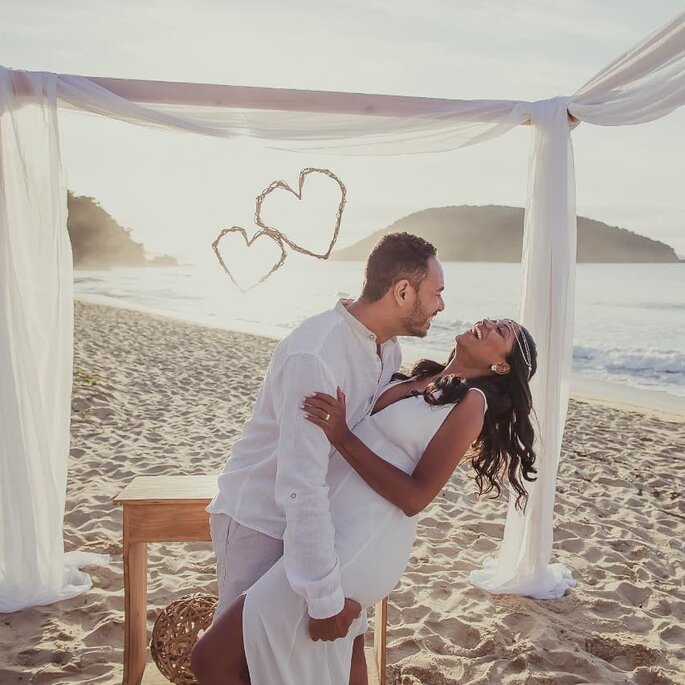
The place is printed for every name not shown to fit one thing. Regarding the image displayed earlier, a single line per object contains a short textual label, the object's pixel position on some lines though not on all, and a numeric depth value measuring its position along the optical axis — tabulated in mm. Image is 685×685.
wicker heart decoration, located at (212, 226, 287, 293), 2699
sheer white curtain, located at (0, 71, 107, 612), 3012
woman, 1824
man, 1782
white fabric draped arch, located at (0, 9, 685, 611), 3004
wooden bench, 2494
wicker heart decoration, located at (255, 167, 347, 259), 2664
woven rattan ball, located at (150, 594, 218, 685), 2434
